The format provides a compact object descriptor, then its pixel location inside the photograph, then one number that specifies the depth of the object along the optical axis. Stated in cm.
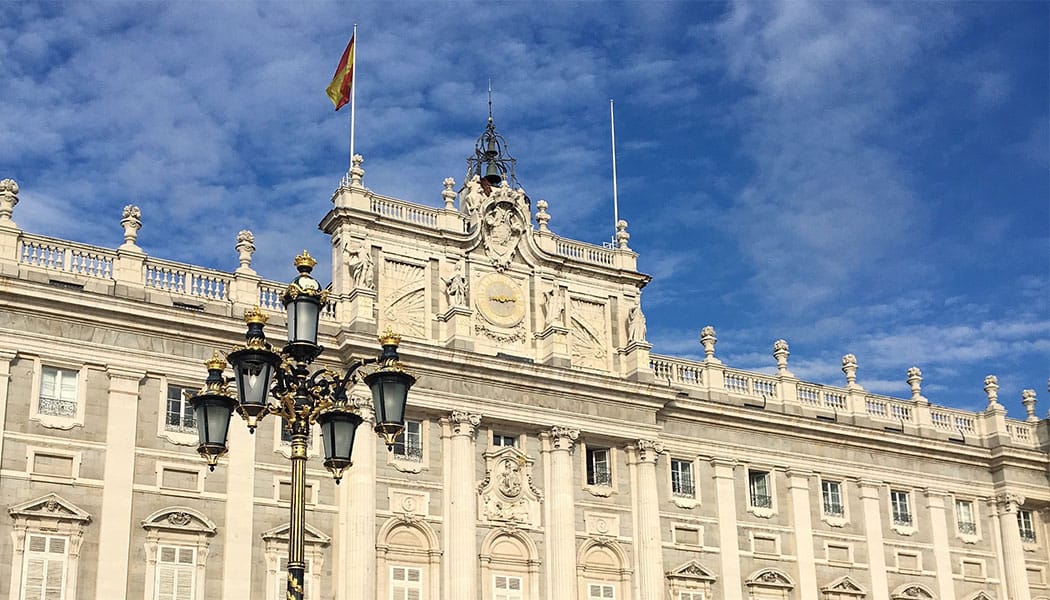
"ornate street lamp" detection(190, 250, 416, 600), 2030
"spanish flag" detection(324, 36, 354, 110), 4419
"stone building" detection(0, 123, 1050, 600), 3684
